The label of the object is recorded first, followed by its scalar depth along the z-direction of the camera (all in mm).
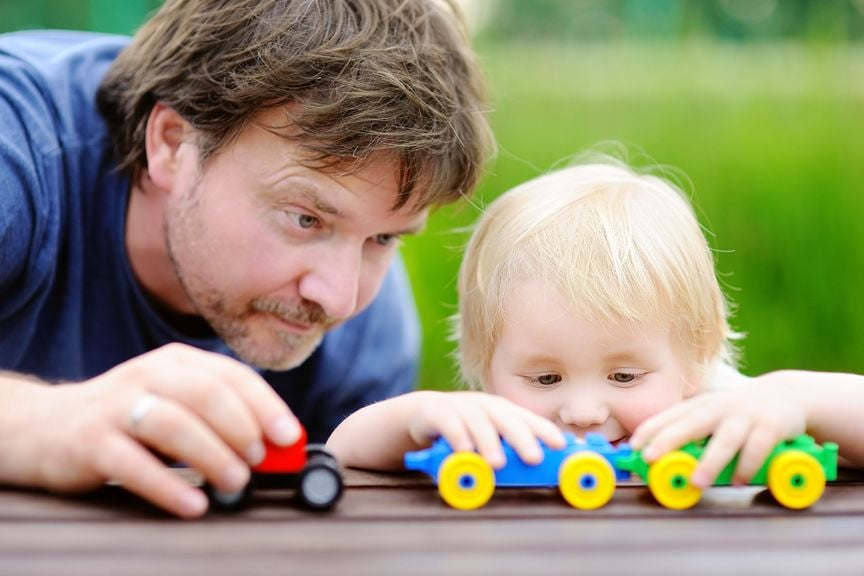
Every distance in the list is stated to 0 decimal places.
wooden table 853
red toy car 925
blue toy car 946
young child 1025
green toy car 953
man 1258
